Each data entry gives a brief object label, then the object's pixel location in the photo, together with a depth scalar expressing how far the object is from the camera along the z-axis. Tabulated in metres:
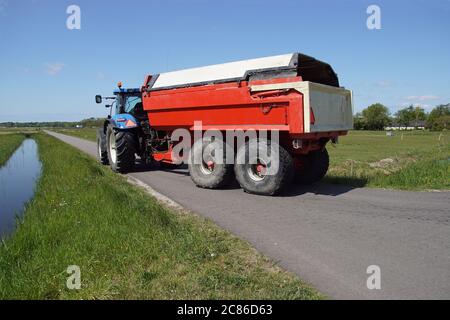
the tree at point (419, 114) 120.16
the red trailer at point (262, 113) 6.82
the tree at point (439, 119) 81.59
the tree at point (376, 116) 99.44
